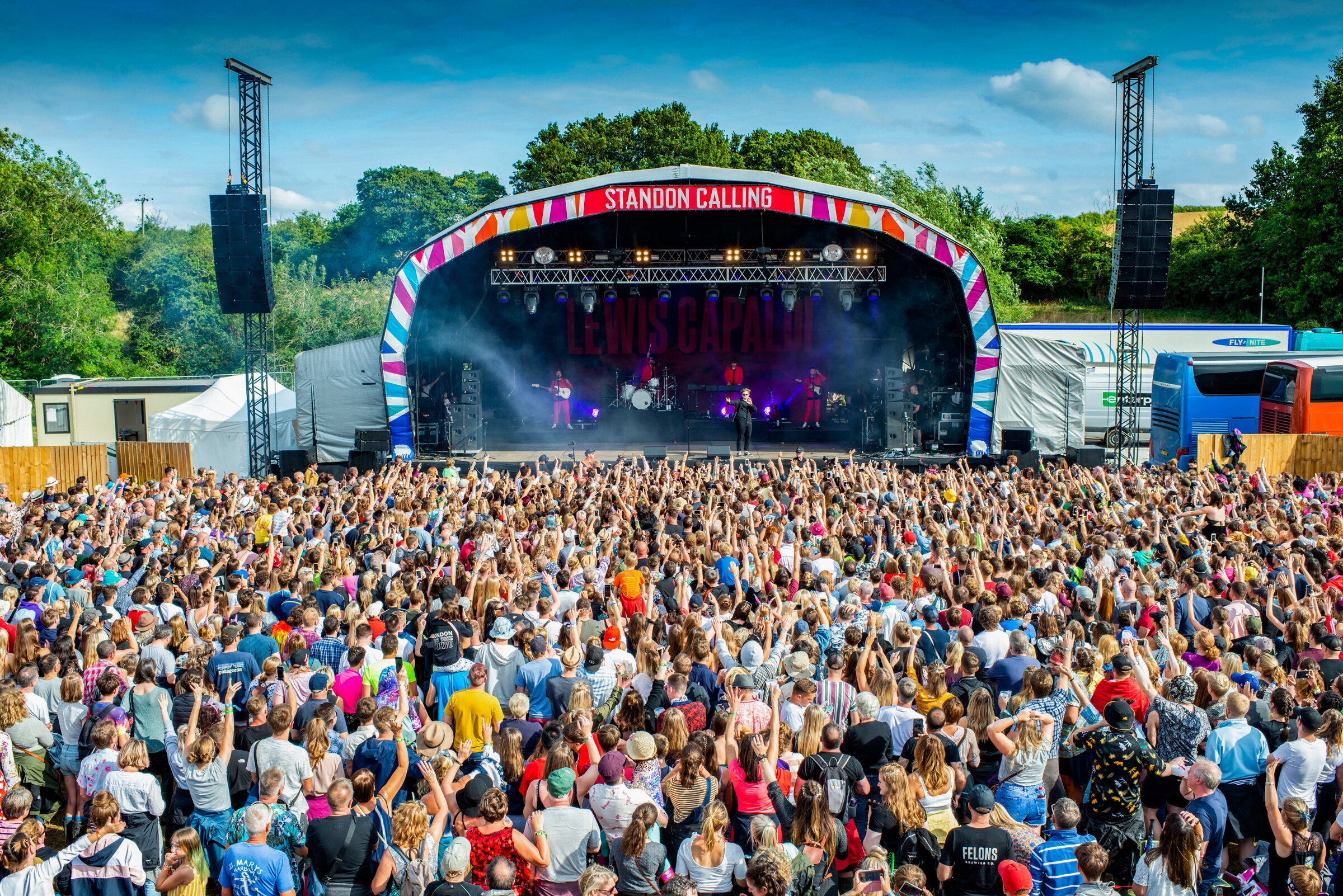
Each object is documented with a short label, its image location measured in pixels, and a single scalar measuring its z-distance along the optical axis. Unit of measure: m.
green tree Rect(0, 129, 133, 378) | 31.09
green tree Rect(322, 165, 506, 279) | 46.94
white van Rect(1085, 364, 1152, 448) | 24.69
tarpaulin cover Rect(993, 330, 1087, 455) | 19.92
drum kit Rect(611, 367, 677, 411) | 20.41
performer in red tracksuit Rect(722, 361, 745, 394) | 20.59
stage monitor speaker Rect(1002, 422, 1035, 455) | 17.62
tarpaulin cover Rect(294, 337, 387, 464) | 19.08
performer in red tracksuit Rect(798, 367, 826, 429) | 20.28
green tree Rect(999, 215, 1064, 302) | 43.88
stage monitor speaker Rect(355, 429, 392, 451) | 16.97
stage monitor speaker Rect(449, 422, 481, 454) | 17.48
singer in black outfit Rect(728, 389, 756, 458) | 17.61
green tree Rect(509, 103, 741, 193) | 43.22
